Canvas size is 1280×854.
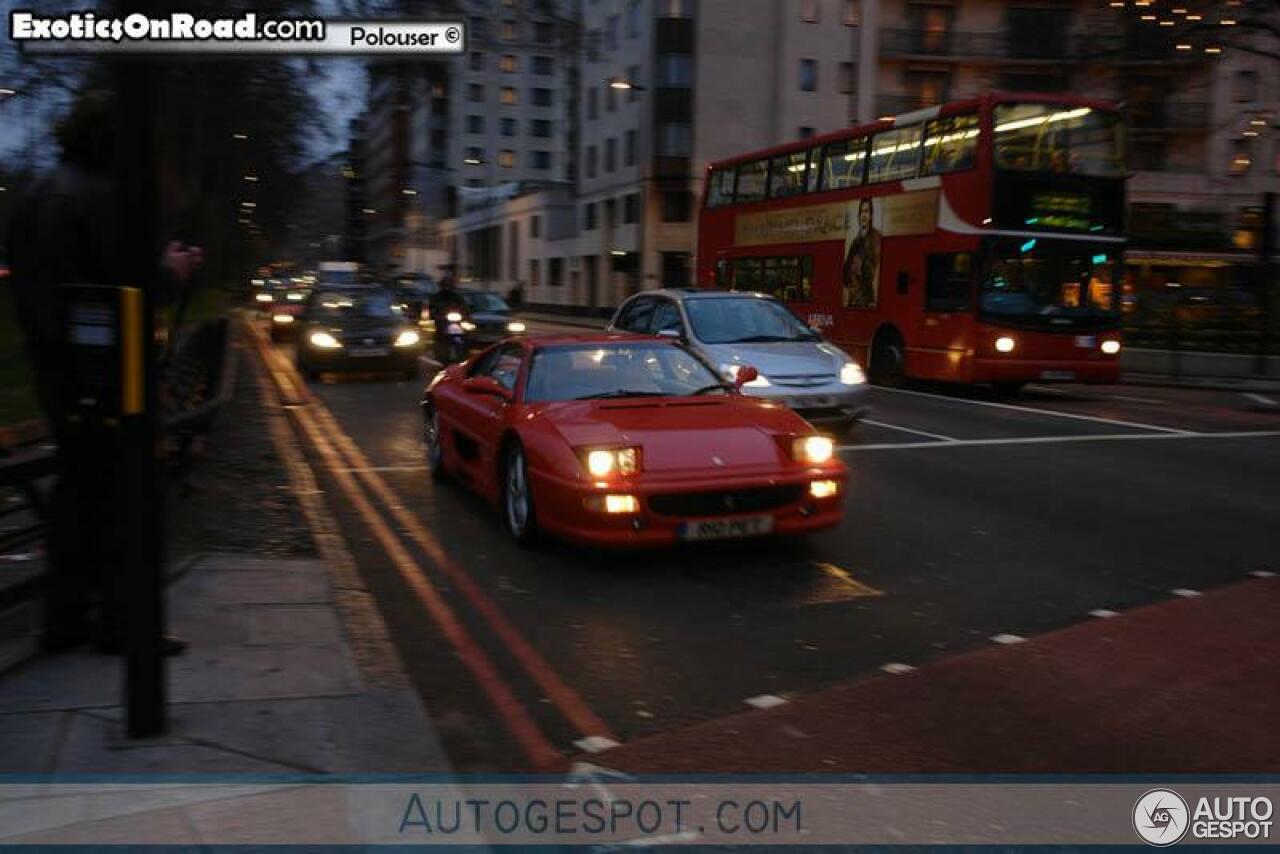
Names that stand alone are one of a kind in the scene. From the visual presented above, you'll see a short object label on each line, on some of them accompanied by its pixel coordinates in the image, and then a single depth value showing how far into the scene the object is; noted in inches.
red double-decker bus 690.8
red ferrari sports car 263.9
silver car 473.7
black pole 148.5
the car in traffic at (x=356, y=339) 791.7
